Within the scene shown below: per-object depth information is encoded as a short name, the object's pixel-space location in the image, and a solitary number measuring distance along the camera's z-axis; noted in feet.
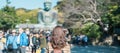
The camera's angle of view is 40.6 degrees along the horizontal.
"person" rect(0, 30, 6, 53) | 21.51
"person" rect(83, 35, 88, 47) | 56.38
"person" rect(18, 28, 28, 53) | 23.37
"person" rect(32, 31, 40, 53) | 25.03
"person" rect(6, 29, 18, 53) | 21.26
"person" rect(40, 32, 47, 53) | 22.26
